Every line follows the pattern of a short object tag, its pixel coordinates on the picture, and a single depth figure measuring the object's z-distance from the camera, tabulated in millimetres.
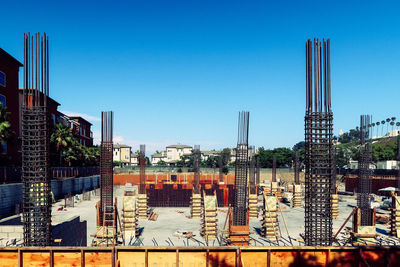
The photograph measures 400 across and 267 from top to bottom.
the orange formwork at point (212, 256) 12680
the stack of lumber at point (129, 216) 22906
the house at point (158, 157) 167500
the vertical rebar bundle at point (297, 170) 49056
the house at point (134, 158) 163012
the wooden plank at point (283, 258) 13125
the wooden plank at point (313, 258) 13148
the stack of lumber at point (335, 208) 31684
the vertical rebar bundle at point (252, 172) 41125
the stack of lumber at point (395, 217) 24203
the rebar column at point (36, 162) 13469
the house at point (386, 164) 76094
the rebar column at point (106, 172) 20938
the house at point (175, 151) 169625
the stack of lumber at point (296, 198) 38969
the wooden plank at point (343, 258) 13164
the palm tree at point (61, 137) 46219
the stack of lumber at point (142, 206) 30378
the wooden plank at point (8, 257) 12617
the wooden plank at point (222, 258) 13062
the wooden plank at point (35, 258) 12633
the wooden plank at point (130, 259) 12930
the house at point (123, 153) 157250
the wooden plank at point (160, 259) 12984
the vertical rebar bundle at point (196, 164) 35062
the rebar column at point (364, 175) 24281
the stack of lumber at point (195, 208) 31109
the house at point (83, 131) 73488
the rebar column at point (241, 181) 20828
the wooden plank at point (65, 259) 12703
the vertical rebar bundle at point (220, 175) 46925
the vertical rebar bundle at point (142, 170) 32031
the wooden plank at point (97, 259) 12742
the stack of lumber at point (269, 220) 22709
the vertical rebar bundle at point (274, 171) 50594
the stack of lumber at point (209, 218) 22531
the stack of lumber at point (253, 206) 31609
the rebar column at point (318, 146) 14742
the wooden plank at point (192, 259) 13062
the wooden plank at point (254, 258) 13133
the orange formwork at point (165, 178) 60500
